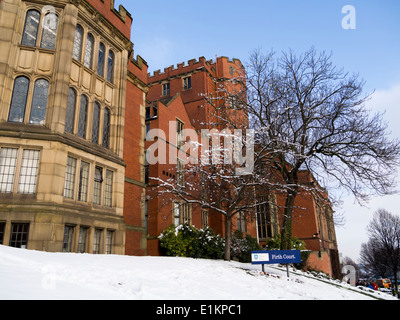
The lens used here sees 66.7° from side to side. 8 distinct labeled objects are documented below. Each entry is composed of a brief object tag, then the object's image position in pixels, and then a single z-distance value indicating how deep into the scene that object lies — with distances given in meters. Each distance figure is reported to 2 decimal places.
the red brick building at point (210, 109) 27.44
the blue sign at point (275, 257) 13.49
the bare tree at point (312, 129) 17.95
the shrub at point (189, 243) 18.34
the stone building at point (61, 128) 11.65
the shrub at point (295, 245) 26.72
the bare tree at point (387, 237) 41.72
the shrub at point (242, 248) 22.00
